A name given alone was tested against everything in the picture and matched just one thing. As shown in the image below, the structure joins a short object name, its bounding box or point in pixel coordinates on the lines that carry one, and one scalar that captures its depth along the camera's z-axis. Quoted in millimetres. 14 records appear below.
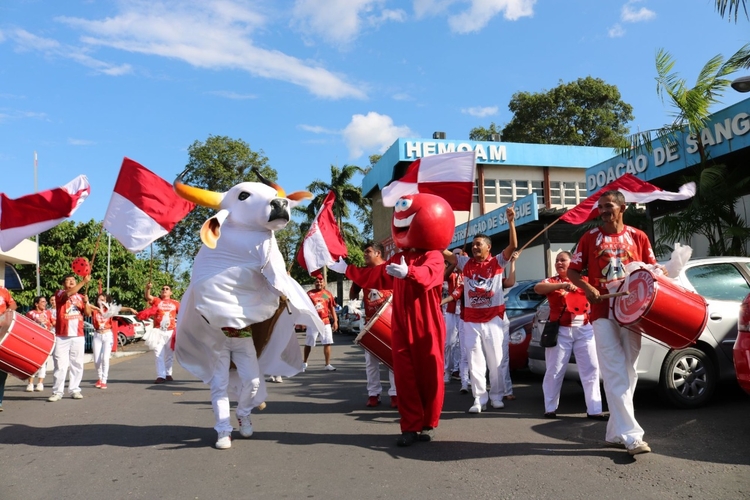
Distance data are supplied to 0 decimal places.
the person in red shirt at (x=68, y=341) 9305
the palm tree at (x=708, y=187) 10820
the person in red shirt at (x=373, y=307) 7551
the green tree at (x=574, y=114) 37344
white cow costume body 5637
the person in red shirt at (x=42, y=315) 11688
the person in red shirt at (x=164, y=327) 11547
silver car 6637
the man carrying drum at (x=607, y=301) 4941
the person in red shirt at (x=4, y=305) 8109
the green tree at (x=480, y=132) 42925
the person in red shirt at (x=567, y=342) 6648
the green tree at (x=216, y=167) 31097
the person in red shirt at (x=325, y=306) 12023
